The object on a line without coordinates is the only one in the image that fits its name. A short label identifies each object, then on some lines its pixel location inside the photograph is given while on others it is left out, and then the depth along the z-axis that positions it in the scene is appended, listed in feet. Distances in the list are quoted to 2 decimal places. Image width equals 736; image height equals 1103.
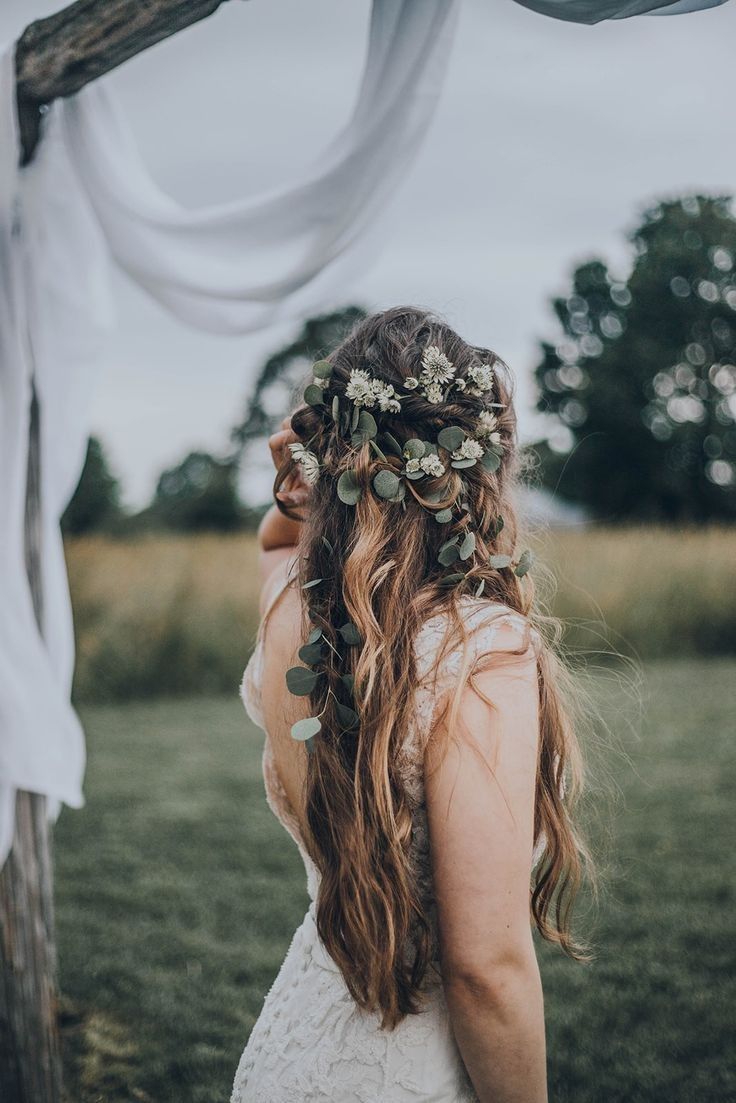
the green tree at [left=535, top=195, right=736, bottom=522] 73.15
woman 3.91
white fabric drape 6.79
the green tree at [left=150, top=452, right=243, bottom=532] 53.52
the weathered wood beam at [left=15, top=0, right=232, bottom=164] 6.09
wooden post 7.37
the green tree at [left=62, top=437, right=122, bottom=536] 43.37
